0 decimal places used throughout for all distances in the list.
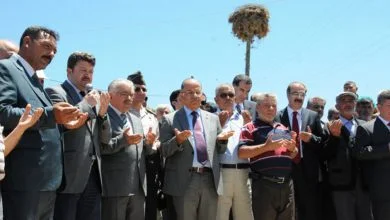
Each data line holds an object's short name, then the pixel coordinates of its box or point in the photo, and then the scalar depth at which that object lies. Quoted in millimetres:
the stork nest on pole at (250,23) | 24844
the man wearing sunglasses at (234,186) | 5848
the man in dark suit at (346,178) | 6316
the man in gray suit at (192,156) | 5359
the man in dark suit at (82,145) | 4496
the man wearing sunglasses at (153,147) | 6105
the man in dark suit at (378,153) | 6004
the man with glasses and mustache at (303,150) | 6316
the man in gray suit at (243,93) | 7109
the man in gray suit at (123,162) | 5105
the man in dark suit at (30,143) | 3688
